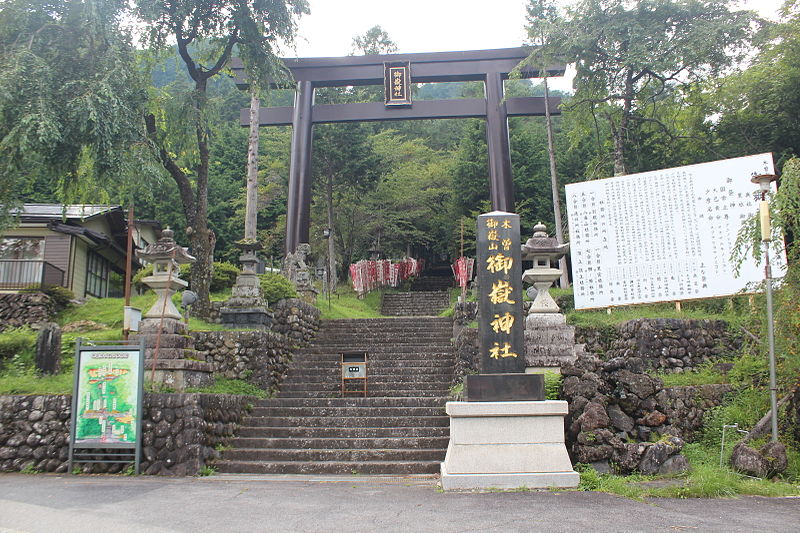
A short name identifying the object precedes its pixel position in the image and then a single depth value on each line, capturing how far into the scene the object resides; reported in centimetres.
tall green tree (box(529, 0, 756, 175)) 1596
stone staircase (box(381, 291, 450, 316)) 2383
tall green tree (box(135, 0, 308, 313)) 1349
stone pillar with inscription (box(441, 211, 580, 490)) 684
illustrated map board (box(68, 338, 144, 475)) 826
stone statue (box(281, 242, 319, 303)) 1767
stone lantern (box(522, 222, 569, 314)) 1010
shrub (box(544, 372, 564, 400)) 808
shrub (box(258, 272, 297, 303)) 1440
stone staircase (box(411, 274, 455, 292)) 2964
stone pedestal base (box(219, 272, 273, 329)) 1294
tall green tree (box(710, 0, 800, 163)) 1620
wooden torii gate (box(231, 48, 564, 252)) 1917
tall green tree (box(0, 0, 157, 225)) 1026
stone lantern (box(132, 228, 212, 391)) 934
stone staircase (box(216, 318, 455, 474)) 911
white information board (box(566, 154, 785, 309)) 1238
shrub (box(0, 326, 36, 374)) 1155
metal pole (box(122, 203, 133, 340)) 1013
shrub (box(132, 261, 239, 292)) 1805
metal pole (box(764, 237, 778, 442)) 723
